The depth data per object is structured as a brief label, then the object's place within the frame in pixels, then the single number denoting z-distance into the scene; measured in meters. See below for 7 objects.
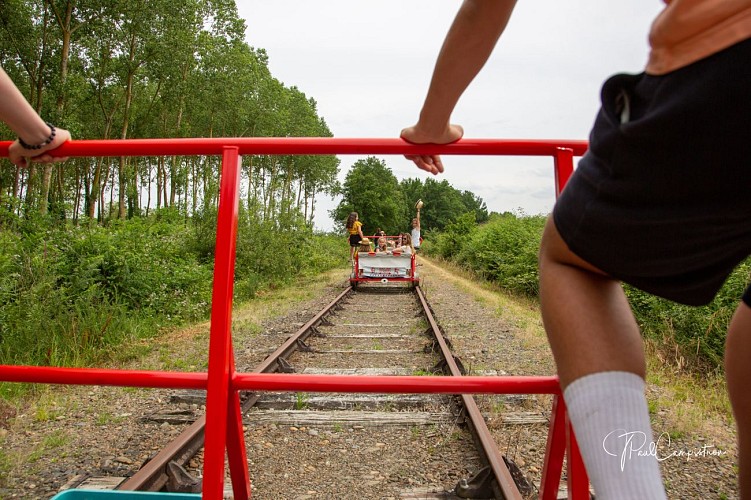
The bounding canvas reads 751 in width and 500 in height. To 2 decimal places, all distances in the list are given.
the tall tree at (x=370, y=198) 69.31
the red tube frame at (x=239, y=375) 1.55
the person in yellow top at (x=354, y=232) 15.77
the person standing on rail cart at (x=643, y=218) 0.70
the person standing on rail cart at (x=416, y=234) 16.09
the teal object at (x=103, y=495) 1.71
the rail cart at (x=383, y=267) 14.33
